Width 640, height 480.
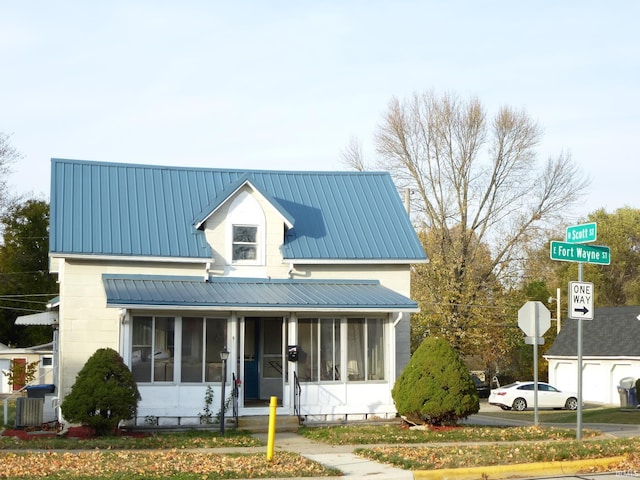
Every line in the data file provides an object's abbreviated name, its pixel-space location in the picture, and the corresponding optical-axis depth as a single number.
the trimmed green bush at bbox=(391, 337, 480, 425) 20.88
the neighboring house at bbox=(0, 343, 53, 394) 54.81
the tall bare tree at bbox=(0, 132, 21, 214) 52.09
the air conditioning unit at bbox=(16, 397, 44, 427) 21.34
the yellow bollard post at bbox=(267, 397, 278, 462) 14.85
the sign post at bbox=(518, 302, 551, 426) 20.28
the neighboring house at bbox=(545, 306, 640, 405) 46.12
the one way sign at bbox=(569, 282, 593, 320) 17.36
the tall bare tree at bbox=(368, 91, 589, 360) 49.03
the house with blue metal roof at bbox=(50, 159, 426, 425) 22.67
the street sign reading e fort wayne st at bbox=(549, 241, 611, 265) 17.45
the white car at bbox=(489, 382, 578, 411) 41.28
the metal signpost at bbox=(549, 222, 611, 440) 17.41
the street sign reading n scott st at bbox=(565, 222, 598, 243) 17.59
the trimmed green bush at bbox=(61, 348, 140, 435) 19.80
